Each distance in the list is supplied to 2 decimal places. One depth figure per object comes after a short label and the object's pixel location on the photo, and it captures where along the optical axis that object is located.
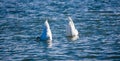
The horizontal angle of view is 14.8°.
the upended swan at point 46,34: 49.96
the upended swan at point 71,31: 52.09
